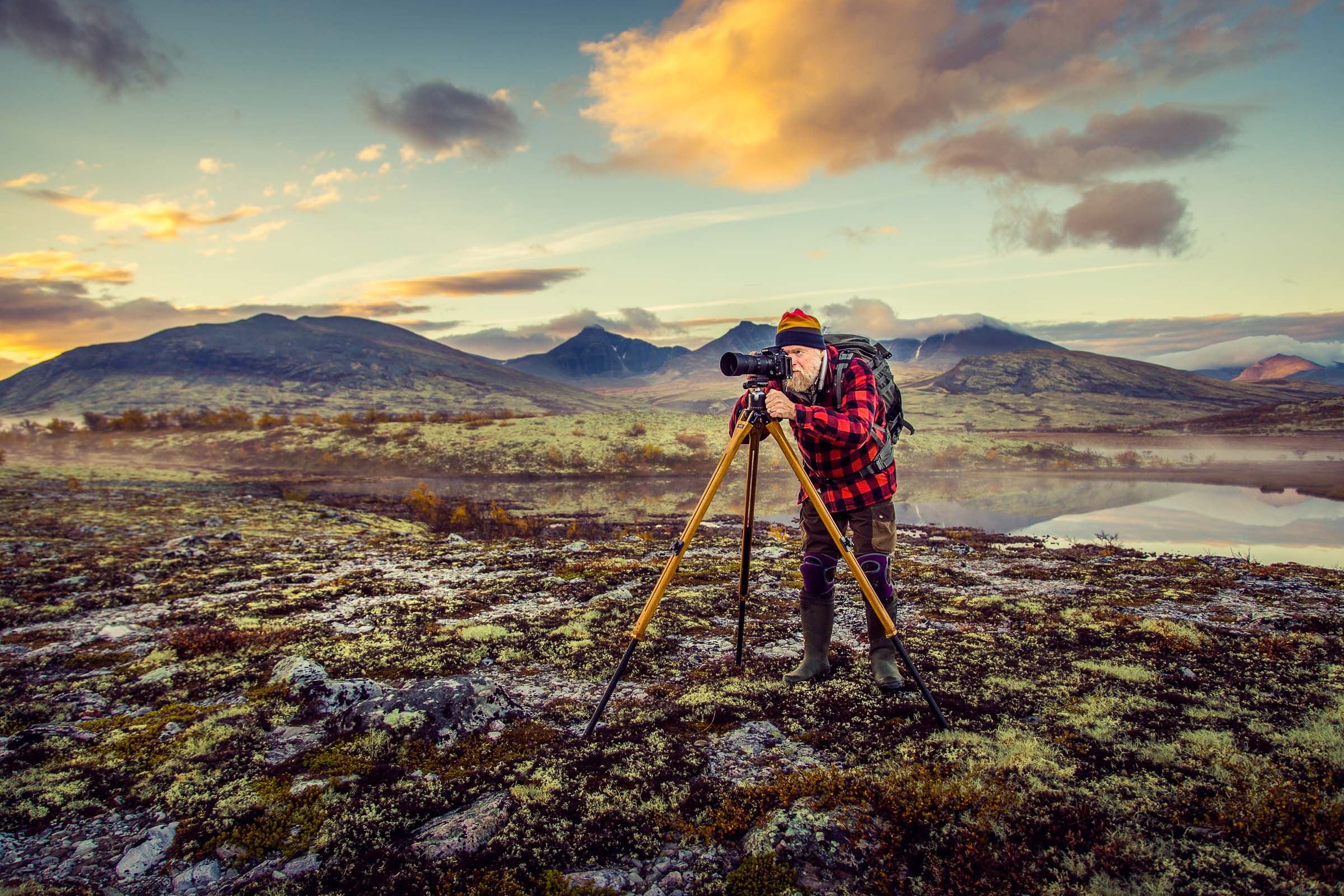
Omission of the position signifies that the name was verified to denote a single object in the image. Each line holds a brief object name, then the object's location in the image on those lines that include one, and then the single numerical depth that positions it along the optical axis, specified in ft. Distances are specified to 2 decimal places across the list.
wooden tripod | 16.53
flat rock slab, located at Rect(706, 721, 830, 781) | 15.26
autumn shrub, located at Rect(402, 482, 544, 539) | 73.26
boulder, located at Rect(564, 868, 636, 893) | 11.55
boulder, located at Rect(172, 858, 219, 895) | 11.87
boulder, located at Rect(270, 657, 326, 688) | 20.99
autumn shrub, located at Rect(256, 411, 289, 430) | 224.35
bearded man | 18.24
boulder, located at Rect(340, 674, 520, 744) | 17.81
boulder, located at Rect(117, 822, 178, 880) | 12.27
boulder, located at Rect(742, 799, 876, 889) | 11.66
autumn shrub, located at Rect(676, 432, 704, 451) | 177.37
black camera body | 17.44
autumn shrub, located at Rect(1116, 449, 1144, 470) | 153.79
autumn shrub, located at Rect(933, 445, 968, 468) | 171.42
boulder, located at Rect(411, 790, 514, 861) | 12.64
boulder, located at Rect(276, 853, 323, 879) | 12.19
